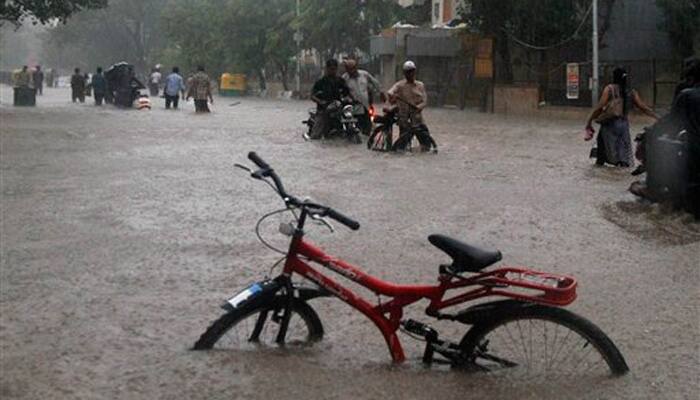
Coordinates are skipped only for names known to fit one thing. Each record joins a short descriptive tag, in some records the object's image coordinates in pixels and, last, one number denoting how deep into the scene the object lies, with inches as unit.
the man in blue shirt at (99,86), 1509.6
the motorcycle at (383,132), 677.9
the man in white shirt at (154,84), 2244.1
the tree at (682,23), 1312.7
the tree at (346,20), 2030.0
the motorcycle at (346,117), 743.7
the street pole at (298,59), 2142.7
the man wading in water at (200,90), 1242.0
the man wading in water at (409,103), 653.3
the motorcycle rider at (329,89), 722.2
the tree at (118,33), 3636.8
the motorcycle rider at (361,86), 740.6
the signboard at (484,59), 1440.7
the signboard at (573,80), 1219.2
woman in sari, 555.5
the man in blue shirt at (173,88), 1403.8
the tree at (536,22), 1338.6
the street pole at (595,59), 1128.2
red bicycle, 193.3
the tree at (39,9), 1315.2
